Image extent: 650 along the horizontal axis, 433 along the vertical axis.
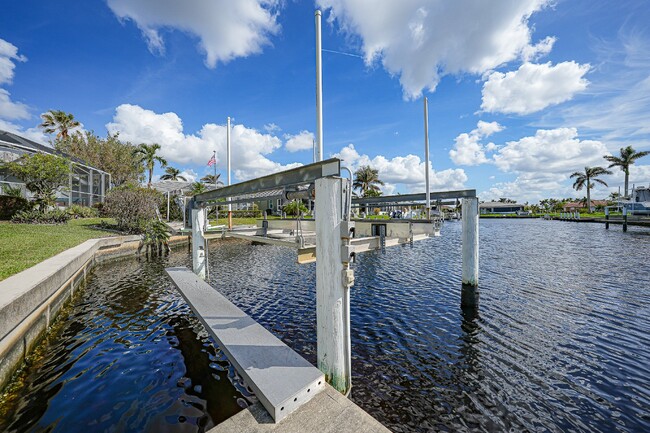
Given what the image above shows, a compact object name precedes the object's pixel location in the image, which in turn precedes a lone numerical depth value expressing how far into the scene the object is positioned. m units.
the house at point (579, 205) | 78.50
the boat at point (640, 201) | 41.53
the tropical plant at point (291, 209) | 37.77
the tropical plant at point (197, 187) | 36.75
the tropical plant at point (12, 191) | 19.67
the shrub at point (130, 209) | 19.94
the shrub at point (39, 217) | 17.62
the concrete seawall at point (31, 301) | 4.58
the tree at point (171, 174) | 61.59
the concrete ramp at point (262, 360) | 2.89
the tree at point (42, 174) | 18.00
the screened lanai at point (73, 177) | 21.38
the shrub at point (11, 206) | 18.47
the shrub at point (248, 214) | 40.12
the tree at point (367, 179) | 58.72
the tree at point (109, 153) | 38.16
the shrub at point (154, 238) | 17.56
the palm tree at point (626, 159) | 49.31
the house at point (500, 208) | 95.75
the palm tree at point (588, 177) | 60.44
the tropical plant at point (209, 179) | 59.36
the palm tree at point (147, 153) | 44.31
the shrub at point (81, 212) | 22.96
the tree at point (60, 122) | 37.22
